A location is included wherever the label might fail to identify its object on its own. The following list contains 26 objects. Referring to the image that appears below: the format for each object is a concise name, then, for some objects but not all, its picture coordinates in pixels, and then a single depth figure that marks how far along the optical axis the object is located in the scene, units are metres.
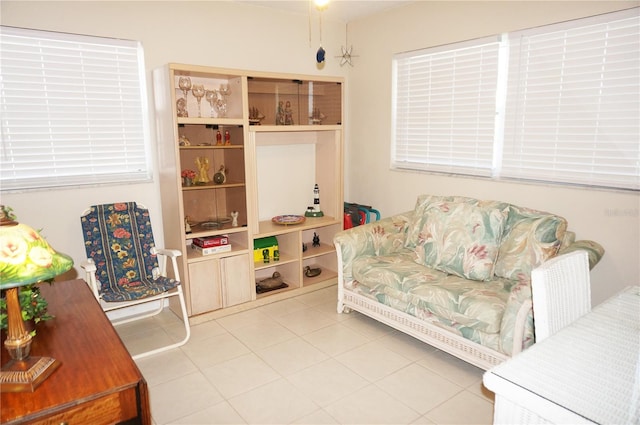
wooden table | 1.26
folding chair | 3.01
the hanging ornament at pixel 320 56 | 3.53
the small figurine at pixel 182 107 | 3.27
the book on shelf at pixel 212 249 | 3.45
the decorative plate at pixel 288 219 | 3.97
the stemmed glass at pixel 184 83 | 3.35
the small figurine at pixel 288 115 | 3.90
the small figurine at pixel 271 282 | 3.94
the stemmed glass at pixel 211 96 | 3.52
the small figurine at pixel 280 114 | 3.87
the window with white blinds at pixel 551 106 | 2.65
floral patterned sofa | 2.51
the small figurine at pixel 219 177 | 3.56
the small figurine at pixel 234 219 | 3.60
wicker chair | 1.57
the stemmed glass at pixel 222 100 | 3.56
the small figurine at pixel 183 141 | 3.35
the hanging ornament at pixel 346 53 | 4.45
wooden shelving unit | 3.31
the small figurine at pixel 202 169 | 3.56
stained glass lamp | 1.25
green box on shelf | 3.89
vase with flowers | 3.43
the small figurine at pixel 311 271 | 4.24
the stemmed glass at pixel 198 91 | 3.45
